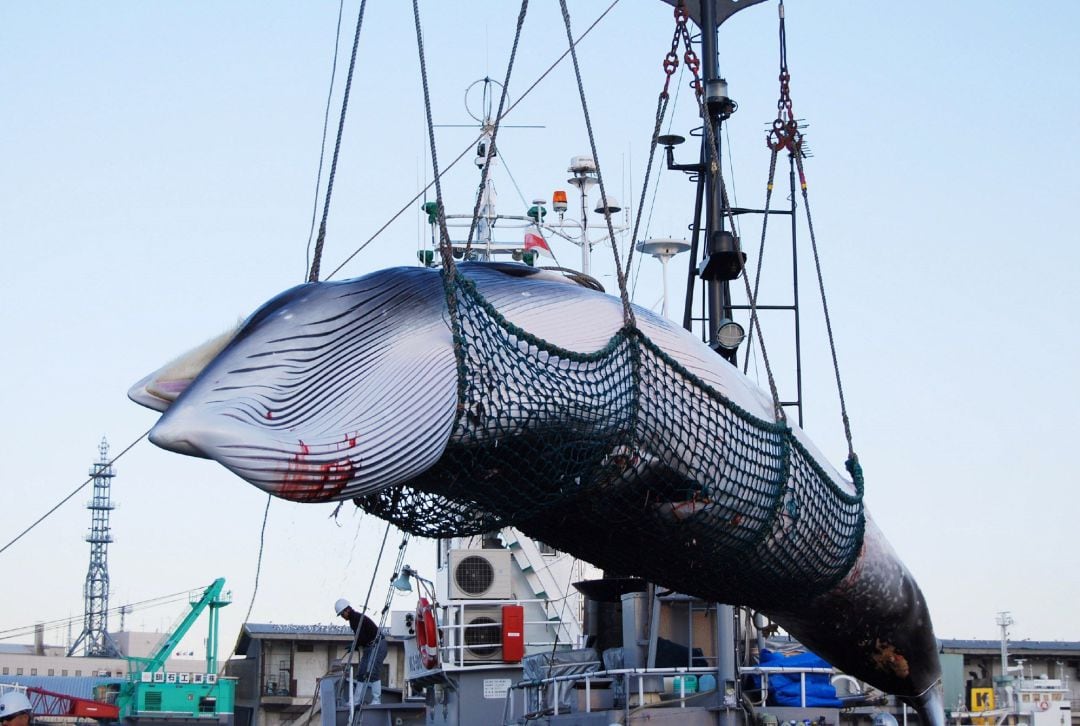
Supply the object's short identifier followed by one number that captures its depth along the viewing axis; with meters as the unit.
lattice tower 82.12
